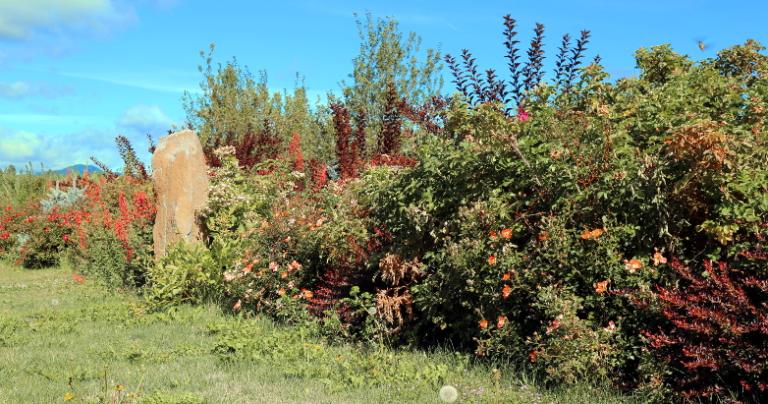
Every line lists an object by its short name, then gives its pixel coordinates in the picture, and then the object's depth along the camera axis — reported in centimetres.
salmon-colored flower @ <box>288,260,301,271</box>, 719
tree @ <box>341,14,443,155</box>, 1619
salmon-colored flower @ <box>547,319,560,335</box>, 473
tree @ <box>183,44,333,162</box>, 1930
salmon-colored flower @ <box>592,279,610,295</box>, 470
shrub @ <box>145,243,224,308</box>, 816
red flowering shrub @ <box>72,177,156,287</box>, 990
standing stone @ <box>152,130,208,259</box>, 925
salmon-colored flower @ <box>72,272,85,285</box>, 1075
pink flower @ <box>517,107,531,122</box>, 591
